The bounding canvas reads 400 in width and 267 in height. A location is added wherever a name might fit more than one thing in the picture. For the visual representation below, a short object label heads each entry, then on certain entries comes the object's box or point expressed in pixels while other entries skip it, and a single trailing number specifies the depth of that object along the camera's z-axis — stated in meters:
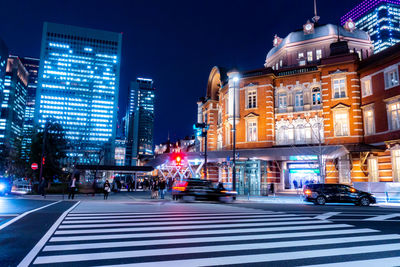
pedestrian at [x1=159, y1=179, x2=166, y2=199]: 24.70
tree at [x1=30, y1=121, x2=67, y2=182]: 38.19
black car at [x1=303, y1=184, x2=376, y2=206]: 19.17
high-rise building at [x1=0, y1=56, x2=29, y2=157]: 145.12
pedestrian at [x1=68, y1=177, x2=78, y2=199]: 21.95
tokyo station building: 25.49
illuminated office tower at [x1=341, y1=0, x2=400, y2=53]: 129.62
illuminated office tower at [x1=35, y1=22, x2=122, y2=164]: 148.12
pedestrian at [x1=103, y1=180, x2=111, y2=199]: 22.56
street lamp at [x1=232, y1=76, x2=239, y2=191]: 23.45
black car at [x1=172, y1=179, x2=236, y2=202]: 20.97
